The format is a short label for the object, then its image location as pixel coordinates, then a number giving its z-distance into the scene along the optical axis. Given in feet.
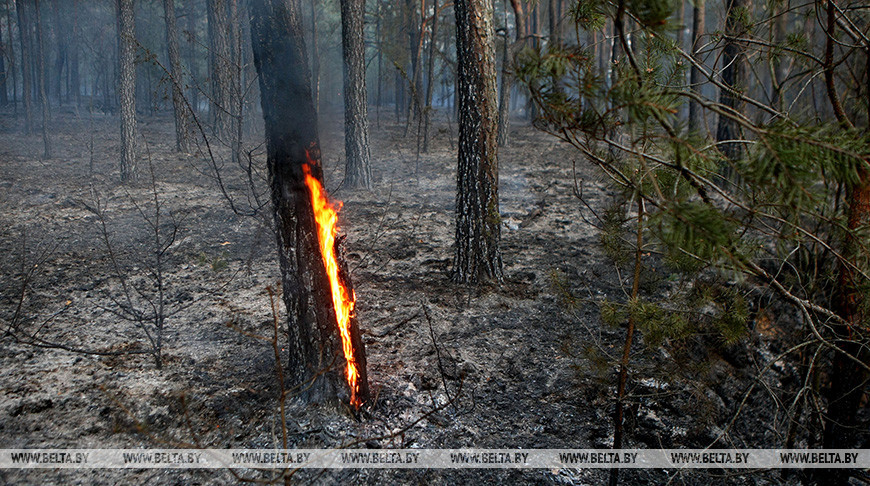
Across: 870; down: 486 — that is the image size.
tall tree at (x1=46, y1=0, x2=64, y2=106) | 78.25
